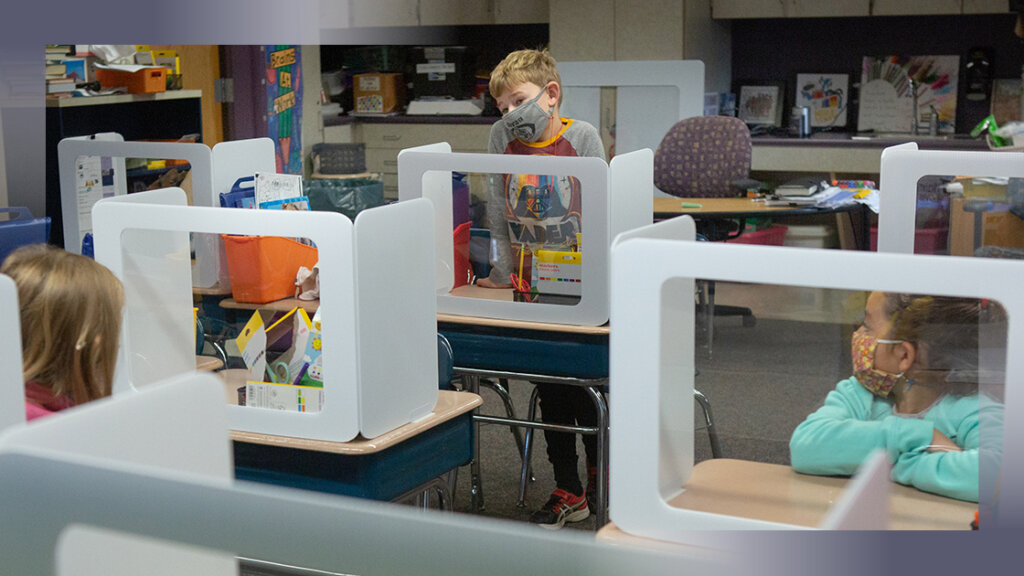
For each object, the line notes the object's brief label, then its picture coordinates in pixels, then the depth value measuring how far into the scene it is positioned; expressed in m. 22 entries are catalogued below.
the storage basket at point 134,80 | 5.09
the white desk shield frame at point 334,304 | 1.93
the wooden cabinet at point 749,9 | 6.89
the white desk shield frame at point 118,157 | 2.99
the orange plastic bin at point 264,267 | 2.28
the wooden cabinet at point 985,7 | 6.52
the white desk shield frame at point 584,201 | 2.73
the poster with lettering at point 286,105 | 6.24
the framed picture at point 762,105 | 7.14
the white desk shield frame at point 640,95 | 6.59
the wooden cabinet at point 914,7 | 6.55
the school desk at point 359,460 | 2.01
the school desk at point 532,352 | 2.78
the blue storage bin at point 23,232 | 2.74
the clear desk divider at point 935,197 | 2.26
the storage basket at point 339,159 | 6.98
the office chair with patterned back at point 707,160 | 5.14
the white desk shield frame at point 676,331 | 1.22
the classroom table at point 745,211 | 4.50
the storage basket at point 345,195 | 5.98
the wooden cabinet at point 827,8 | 6.73
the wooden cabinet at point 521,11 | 7.57
